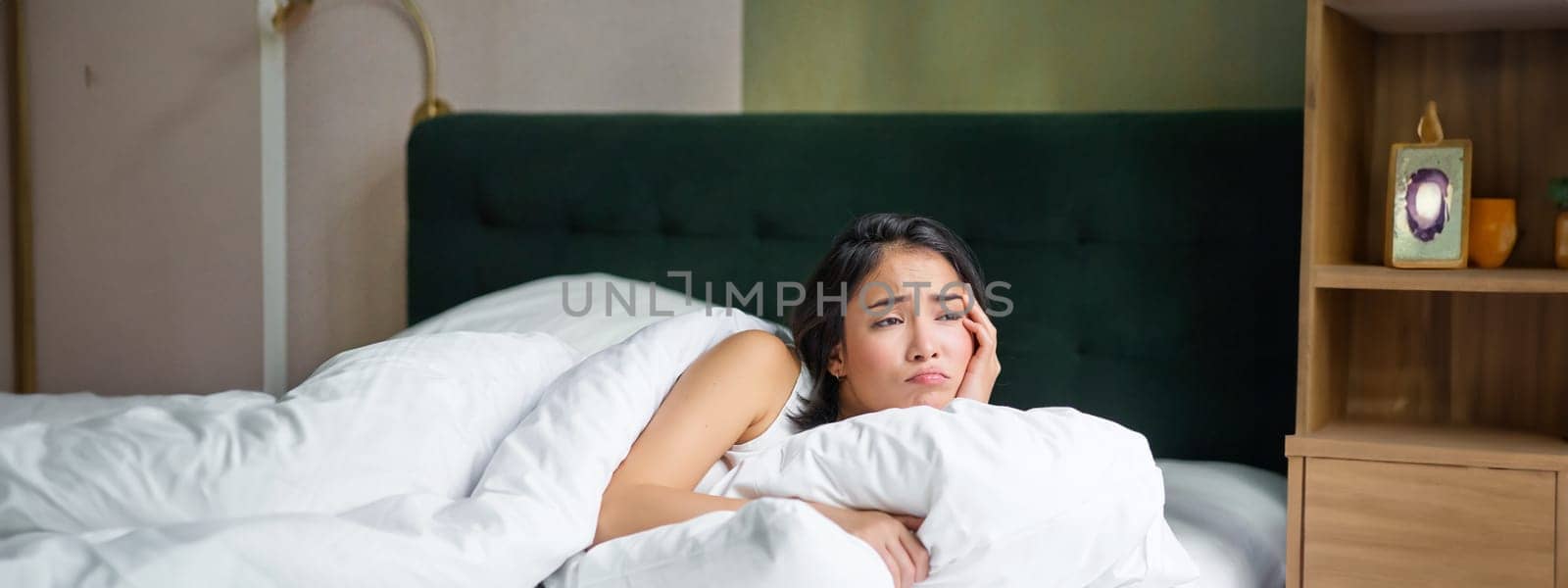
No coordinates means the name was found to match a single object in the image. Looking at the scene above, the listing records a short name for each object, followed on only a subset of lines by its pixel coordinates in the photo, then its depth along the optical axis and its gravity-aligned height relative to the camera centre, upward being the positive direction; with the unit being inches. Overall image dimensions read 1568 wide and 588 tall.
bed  42.0 -7.1
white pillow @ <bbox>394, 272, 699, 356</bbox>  80.8 -4.9
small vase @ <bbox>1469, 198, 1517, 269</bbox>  69.4 +0.7
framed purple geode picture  68.3 +1.9
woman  52.7 -5.6
